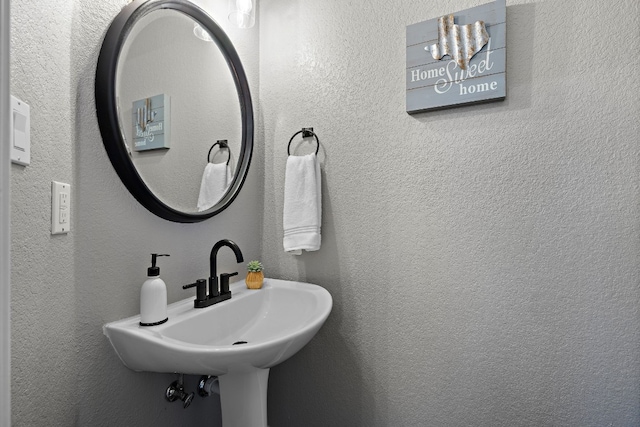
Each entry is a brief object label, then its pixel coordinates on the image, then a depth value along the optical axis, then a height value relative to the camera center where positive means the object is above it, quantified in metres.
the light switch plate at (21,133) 0.74 +0.17
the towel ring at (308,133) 1.50 +0.34
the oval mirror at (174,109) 1.00 +0.35
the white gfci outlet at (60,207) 0.85 +0.01
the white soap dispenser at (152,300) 1.00 -0.26
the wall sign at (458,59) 1.18 +0.54
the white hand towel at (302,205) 1.43 +0.03
